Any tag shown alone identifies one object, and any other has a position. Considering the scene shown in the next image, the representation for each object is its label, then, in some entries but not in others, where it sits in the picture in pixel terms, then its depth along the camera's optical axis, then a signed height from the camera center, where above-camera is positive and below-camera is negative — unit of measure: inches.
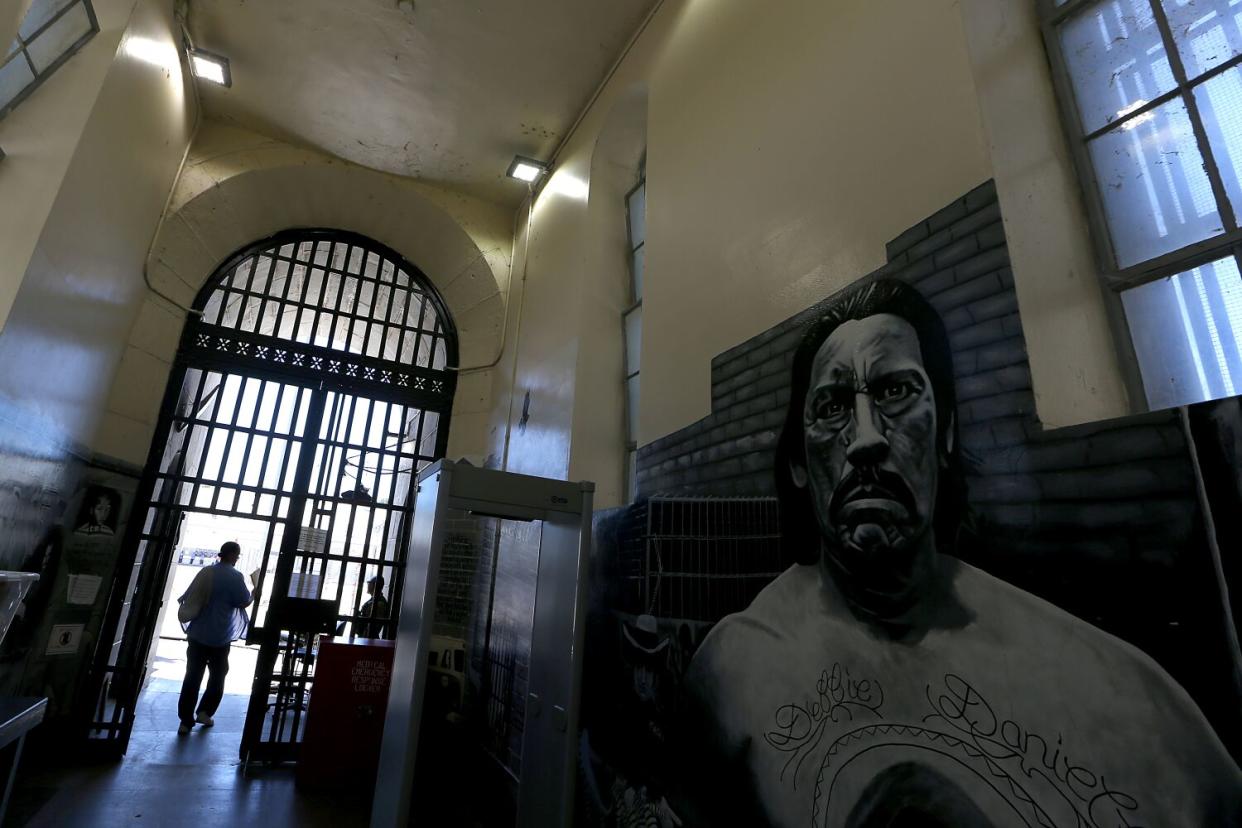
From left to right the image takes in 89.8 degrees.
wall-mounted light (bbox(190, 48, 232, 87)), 187.8 +153.1
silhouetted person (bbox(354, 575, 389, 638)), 213.8 -7.7
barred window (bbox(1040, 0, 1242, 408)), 54.7 +40.5
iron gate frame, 183.3 +71.1
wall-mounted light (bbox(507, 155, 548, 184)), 220.8 +147.1
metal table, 87.5 -20.3
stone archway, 197.2 +127.0
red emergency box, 162.9 -32.3
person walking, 190.5 -11.7
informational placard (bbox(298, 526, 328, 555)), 211.5 +16.0
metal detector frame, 102.9 -6.7
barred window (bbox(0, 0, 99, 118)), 120.0 +104.3
